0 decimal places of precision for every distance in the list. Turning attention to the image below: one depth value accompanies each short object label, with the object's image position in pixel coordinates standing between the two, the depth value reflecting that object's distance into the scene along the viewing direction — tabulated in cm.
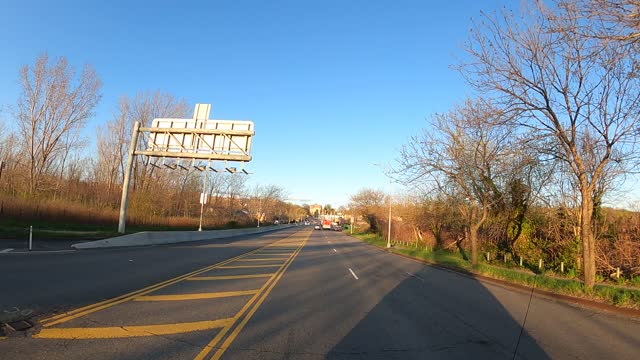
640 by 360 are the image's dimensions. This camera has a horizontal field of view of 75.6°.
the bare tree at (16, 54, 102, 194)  3819
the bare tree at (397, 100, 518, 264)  1991
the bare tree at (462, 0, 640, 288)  1280
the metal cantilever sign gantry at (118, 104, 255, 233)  2778
